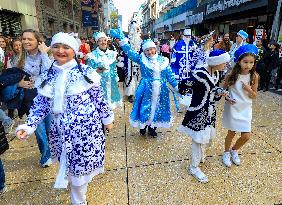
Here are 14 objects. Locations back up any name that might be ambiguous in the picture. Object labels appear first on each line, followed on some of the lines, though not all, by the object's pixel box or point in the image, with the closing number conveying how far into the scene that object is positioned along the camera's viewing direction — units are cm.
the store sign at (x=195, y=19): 2196
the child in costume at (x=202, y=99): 304
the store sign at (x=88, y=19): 3000
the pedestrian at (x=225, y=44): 889
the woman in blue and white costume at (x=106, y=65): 532
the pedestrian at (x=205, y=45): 463
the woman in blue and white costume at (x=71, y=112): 225
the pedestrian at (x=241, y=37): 690
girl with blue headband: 320
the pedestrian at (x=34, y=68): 325
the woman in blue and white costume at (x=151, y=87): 427
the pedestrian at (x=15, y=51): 512
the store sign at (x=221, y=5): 1441
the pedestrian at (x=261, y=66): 802
